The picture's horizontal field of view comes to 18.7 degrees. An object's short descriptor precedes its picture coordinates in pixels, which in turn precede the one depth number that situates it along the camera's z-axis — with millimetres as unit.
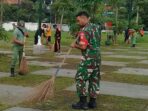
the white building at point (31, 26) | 70344
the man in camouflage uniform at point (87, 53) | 8539
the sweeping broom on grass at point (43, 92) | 9047
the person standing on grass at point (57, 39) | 22953
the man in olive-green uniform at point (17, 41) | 13008
